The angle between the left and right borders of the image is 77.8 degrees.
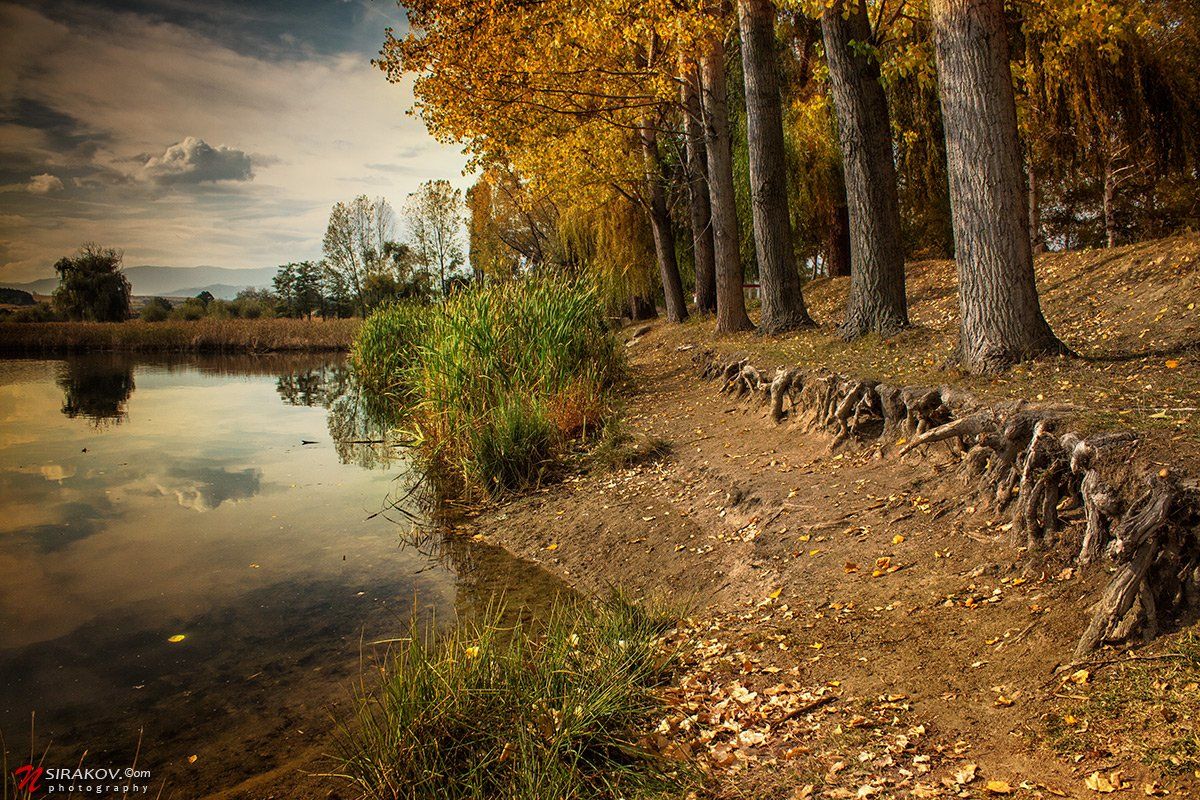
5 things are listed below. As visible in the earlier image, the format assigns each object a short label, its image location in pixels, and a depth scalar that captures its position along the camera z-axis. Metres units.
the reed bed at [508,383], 7.96
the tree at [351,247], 54.56
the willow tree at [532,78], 12.31
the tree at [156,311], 42.16
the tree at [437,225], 42.84
